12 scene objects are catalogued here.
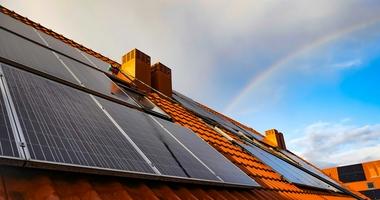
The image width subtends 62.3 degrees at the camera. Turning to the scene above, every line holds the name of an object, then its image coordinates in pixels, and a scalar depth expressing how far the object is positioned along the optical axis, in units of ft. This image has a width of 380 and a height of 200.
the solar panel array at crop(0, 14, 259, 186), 7.73
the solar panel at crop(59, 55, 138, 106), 16.48
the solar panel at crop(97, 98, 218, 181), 11.33
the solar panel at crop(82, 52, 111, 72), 24.80
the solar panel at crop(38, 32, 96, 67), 21.56
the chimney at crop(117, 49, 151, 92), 27.50
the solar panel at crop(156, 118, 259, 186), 14.15
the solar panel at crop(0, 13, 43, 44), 18.49
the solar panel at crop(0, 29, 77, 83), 13.11
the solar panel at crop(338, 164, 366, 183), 136.30
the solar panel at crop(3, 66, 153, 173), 7.80
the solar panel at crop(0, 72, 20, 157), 6.41
